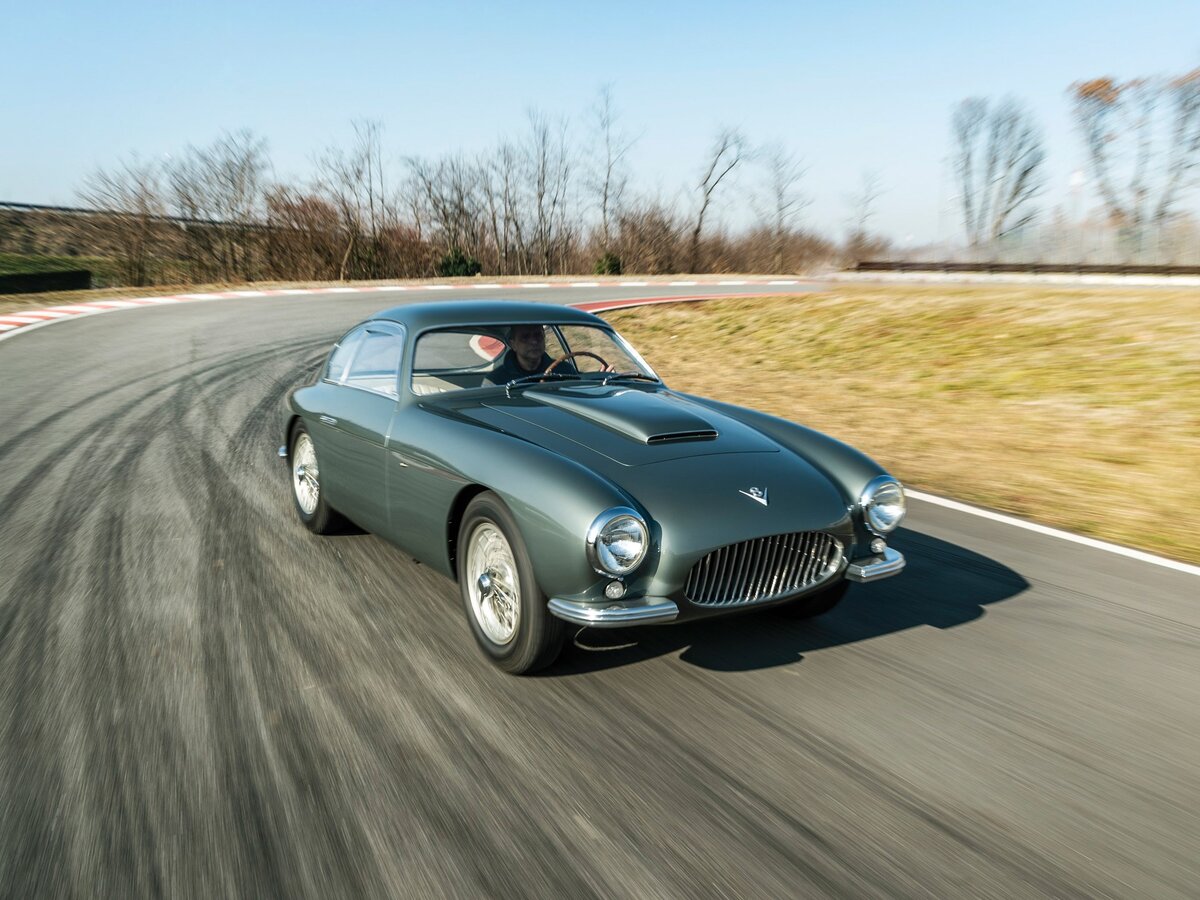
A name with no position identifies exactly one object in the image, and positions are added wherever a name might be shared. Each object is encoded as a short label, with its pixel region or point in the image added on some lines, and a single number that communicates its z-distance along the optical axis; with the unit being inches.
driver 196.2
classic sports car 137.3
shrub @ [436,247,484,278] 1603.1
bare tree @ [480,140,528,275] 2060.8
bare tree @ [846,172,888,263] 1940.2
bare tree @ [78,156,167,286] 1421.0
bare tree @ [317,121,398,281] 1678.2
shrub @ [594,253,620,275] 1606.8
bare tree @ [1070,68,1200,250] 1790.1
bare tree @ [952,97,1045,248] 2400.3
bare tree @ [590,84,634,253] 2034.9
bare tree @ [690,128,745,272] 2012.8
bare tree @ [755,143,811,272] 2126.1
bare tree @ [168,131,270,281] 1521.9
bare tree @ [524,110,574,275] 2087.8
